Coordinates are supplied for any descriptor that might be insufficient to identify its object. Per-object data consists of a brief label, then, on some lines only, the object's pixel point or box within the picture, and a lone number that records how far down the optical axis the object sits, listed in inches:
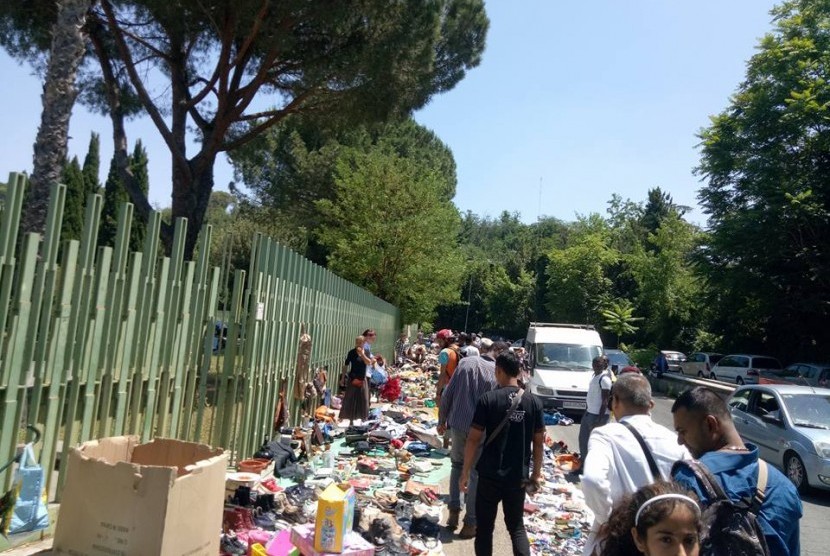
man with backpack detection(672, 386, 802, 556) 96.8
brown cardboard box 120.9
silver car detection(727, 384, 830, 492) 370.0
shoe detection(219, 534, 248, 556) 200.4
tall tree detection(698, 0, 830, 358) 1103.6
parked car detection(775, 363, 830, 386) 1022.4
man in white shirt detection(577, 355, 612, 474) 354.6
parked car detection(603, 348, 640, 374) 1059.3
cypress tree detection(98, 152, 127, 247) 1327.5
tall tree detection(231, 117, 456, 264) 1109.1
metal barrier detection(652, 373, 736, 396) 979.3
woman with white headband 91.7
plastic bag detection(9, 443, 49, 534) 162.4
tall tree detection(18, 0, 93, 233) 361.1
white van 580.1
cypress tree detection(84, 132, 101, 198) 1473.9
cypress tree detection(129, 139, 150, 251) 1325.9
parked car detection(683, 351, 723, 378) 1389.4
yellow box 184.5
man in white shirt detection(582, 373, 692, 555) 127.9
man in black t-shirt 198.2
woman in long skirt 438.9
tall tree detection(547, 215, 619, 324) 2027.6
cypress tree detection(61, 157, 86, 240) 1137.6
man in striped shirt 274.4
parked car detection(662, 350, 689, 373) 1510.3
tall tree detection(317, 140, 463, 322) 994.7
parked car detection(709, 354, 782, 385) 1216.8
